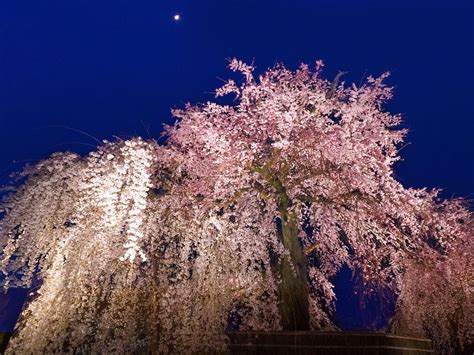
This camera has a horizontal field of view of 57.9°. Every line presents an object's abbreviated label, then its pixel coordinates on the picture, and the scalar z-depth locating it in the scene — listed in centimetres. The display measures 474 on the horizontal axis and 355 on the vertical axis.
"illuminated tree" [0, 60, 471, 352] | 763
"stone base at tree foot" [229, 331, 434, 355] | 753
